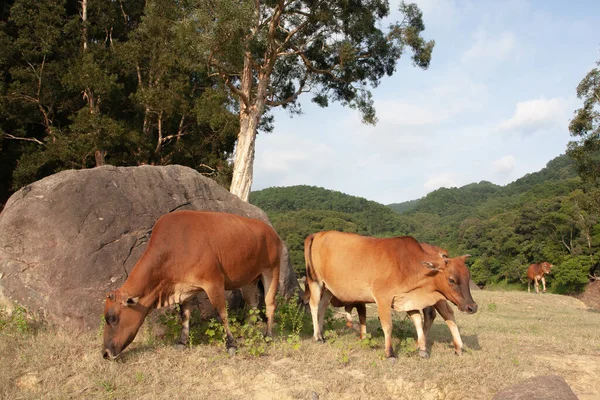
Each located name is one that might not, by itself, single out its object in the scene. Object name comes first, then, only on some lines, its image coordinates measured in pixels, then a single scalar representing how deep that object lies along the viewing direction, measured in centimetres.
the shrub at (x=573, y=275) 4534
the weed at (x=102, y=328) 746
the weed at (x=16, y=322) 741
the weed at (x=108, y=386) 607
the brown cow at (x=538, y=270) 3628
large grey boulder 794
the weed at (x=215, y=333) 768
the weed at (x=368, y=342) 850
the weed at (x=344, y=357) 761
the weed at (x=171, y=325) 782
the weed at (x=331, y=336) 873
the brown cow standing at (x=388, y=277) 823
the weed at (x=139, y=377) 633
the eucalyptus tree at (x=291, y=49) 1575
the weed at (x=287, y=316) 914
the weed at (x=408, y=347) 845
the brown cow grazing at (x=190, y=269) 678
